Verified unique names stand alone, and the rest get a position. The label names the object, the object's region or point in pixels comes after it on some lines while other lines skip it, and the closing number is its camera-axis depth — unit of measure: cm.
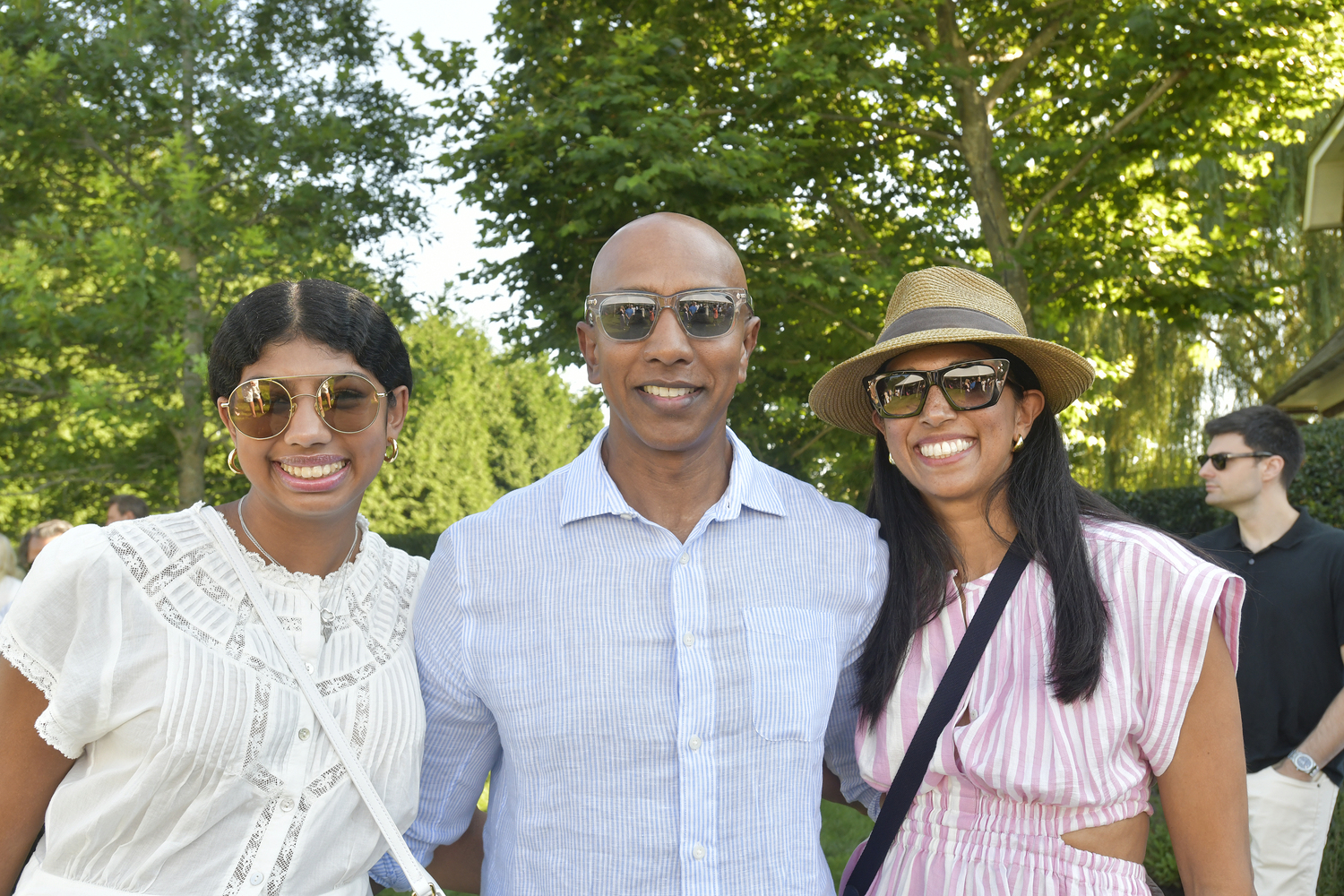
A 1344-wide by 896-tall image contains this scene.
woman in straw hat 218
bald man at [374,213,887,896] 213
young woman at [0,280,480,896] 184
